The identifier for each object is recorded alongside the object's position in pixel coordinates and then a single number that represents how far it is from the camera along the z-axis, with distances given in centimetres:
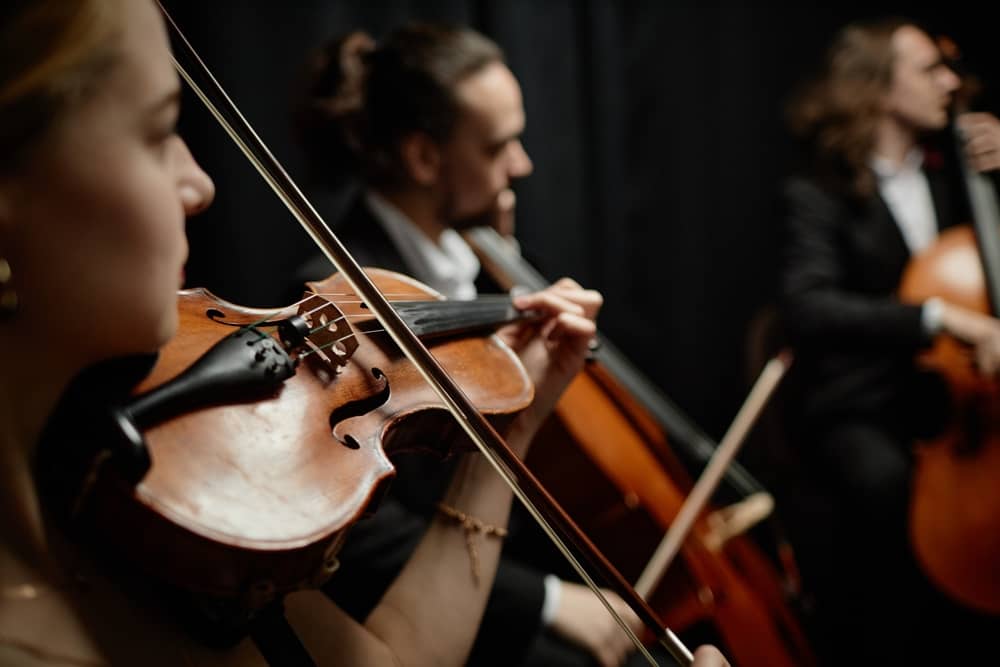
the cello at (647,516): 103
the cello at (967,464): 134
